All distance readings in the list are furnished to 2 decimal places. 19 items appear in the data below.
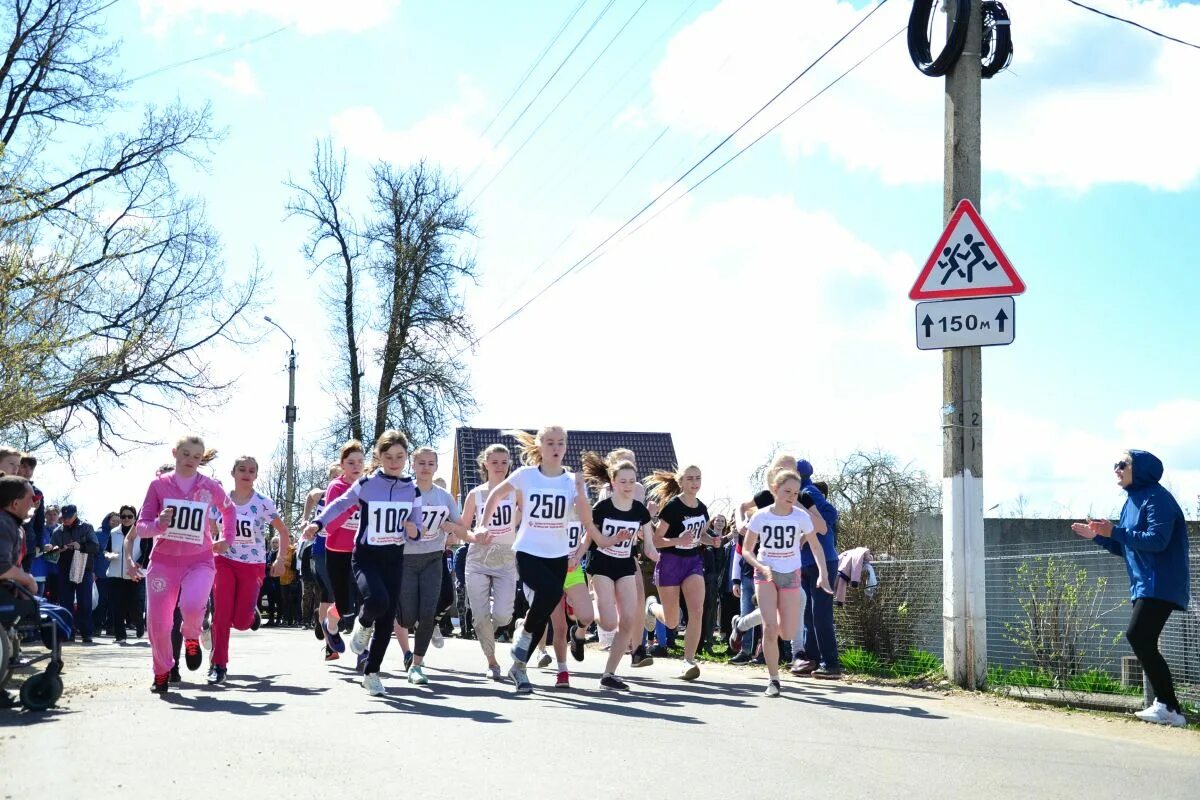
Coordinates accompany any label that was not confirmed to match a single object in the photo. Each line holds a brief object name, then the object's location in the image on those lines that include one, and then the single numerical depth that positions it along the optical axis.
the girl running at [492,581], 12.10
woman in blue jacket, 9.62
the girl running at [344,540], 13.41
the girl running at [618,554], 11.77
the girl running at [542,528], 10.74
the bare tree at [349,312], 44.84
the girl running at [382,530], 10.37
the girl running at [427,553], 11.40
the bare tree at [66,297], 16.69
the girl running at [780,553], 11.26
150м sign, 11.63
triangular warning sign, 11.57
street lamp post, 44.19
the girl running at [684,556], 12.30
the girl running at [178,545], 10.65
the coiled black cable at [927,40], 12.15
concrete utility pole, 11.62
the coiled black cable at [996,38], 12.18
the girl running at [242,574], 11.95
